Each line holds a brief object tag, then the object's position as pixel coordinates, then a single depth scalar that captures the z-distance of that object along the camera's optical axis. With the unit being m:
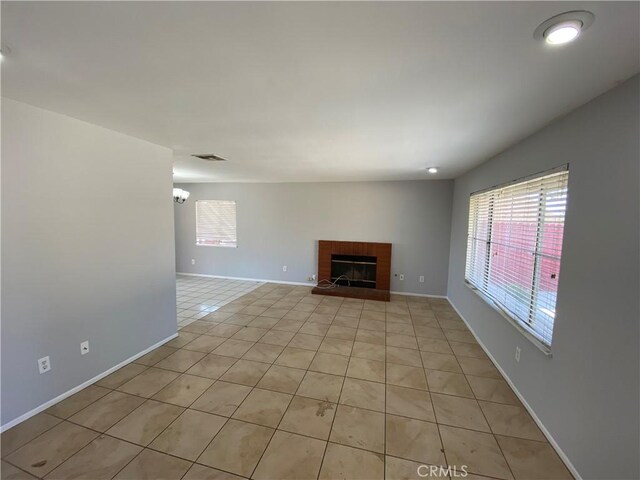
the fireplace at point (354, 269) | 5.09
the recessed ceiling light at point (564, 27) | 0.93
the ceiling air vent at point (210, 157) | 3.26
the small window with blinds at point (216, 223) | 6.12
